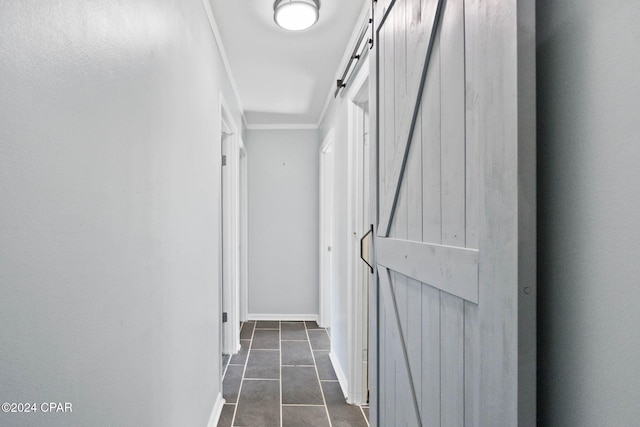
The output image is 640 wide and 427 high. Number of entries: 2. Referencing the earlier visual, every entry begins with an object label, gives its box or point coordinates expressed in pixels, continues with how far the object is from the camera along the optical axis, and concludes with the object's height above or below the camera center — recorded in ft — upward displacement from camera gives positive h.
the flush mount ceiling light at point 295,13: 6.28 +3.59
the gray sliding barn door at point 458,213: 2.01 +0.02
